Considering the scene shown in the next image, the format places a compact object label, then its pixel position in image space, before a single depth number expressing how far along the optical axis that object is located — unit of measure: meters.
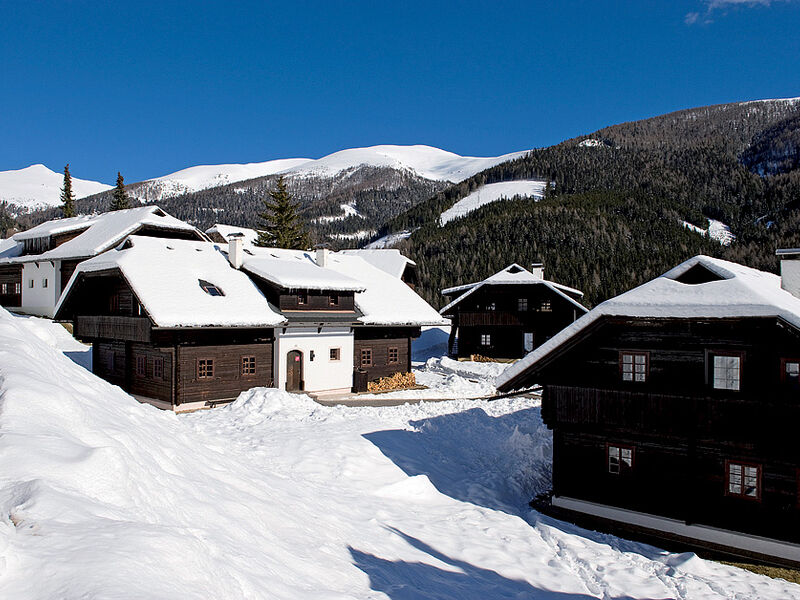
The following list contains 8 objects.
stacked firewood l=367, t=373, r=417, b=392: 30.20
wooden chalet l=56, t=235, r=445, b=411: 23.66
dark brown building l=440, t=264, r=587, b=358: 44.94
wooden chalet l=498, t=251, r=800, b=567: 12.70
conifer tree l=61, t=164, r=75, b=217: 73.00
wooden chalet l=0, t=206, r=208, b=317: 40.50
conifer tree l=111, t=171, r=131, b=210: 69.19
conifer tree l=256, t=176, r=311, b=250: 57.19
